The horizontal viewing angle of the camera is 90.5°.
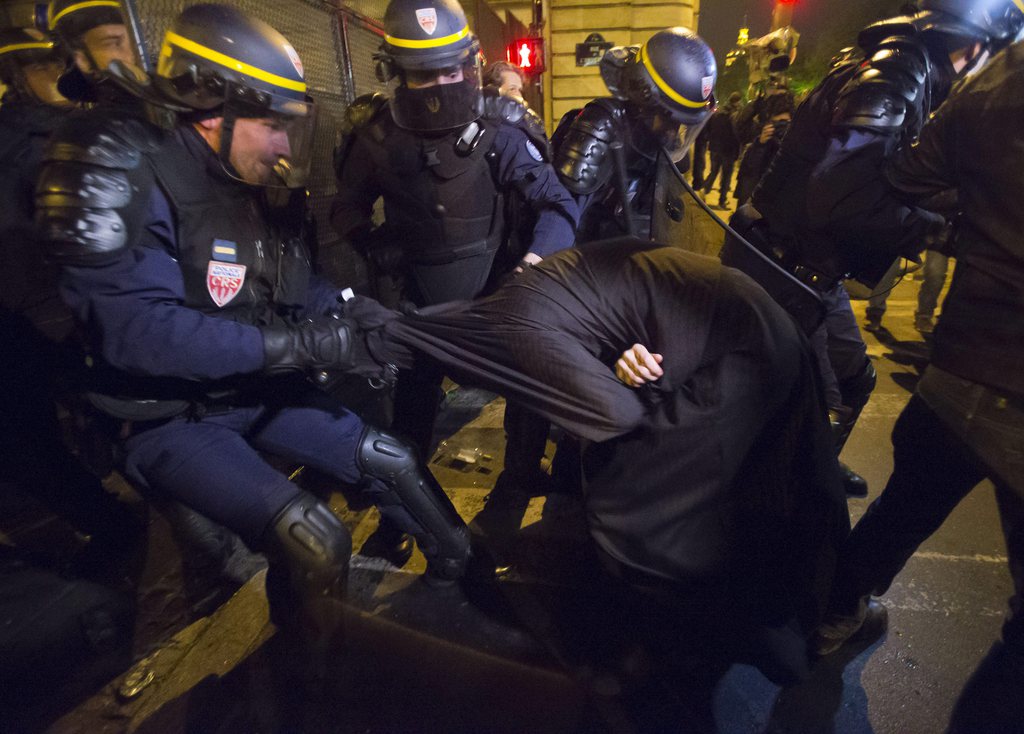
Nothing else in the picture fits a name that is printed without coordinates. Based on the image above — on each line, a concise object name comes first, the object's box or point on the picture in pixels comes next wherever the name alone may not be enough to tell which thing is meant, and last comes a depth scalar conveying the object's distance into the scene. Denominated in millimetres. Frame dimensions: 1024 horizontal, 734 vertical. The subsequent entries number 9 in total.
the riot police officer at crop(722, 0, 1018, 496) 1869
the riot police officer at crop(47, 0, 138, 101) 2131
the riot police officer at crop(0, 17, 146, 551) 1872
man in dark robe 1244
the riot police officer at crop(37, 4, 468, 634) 1329
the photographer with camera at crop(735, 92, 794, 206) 5676
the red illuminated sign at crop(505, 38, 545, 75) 8172
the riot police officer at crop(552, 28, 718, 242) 2607
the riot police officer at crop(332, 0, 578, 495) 2307
